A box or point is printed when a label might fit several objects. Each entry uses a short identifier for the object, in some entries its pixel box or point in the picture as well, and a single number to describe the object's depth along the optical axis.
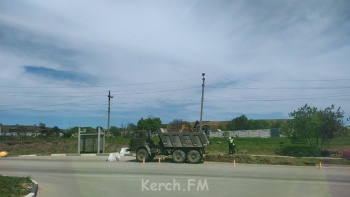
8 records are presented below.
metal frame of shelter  39.97
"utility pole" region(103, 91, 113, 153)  53.12
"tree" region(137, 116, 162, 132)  83.39
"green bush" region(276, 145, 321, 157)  34.75
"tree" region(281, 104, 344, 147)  35.69
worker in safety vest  32.03
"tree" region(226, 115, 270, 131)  113.75
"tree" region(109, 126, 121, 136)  88.43
